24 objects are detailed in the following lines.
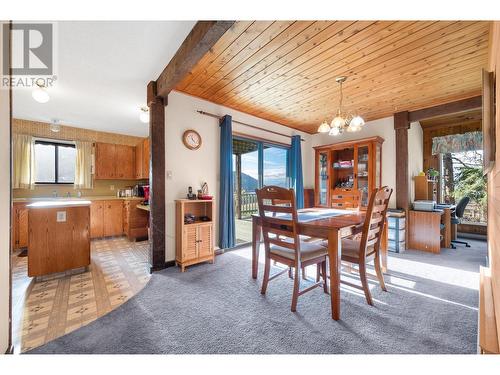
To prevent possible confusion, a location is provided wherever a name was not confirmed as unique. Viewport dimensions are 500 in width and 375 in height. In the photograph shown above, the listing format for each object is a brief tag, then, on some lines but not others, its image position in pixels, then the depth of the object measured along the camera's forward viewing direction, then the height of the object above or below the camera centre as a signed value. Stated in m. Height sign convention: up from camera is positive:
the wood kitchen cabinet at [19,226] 3.51 -0.61
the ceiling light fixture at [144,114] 3.46 +1.23
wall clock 3.01 +0.72
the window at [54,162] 4.19 +0.56
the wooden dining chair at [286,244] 1.82 -0.52
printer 3.56 -0.32
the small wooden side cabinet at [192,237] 2.69 -0.64
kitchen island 2.31 -0.55
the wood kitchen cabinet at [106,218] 4.20 -0.60
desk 3.39 -0.75
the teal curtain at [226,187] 3.32 +0.01
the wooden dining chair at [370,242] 1.87 -0.54
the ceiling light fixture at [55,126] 4.07 +1.22
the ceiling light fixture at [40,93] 2.46 +1.13
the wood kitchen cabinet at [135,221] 4.20 -0.65
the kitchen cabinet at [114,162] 4.55 +0.61
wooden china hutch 3.85 +0.38
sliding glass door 4.20 +0.41
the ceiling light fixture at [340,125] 2.38 +0.72
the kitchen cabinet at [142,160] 4.57 +0.64
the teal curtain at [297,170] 4.52 +0.38
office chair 3.80 -0.45
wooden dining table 1.71 -0.39
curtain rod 3.19 +1.14
